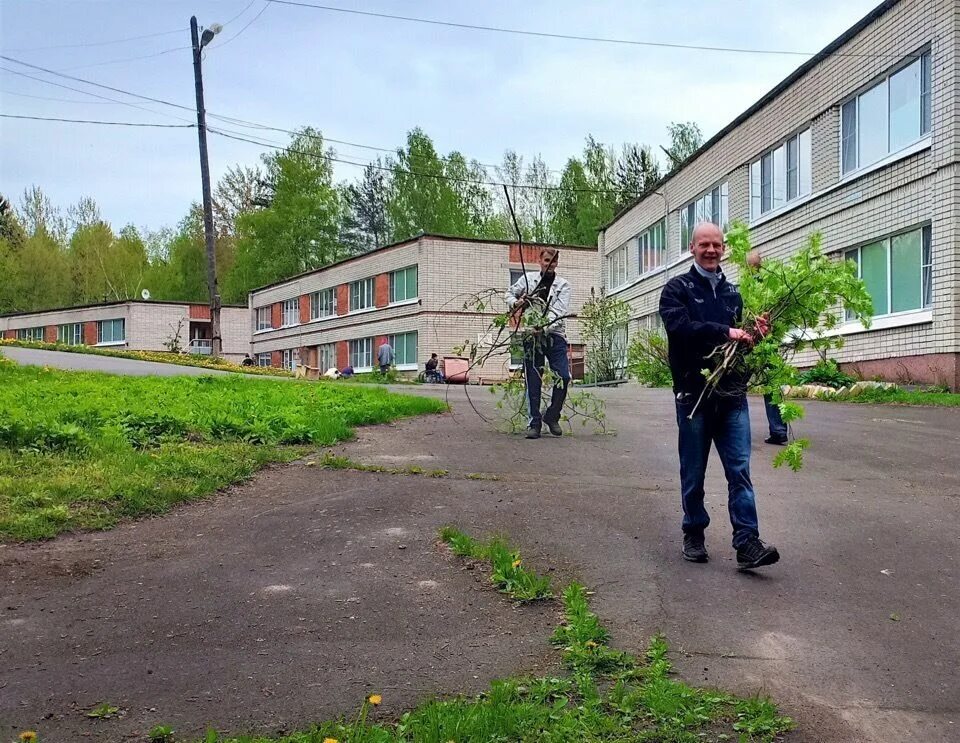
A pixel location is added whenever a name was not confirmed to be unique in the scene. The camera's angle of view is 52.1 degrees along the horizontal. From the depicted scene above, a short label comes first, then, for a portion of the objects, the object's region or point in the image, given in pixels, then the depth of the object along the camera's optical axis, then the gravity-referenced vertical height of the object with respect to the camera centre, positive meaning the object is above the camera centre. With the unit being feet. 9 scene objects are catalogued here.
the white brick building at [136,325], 208.95 +8.13
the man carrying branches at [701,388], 17.69 -0.63
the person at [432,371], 122.31 -1.71
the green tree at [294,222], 212.84 +30.13
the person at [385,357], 122.62 +0.14
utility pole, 111.96 +19.57
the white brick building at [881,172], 56.29 +12.35
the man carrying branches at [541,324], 30.71 +1.01
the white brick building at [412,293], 143.54 +10.15
